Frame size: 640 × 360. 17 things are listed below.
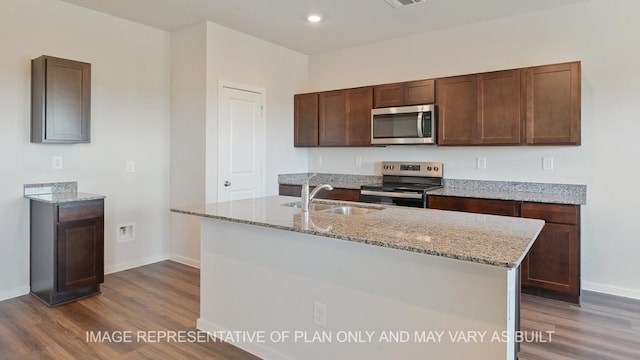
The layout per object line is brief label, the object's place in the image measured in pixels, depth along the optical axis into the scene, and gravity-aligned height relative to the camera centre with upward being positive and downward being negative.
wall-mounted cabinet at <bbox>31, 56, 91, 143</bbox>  3.32 +0.67
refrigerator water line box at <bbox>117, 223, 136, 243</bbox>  4.18 -0.58
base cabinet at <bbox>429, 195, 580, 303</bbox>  3.27 -0.62
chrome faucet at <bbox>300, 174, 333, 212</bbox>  2.51 -0.12
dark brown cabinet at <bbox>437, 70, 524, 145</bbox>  3.65 +0.67
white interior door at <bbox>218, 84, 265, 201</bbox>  4.34 +0.40
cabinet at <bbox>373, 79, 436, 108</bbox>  4.17 +0.93
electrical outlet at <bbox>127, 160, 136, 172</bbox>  4.21 +0.13
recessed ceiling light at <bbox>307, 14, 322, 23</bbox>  3.96 +1.62
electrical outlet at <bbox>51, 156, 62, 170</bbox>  3.62 +0.14
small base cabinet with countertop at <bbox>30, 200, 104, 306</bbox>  3.17 -0.60
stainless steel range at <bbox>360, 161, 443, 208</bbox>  3.99 -0.07
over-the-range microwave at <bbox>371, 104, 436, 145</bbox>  4.11 +0.58
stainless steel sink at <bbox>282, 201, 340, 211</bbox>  2.90 -0.20
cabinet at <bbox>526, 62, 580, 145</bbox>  3.37 +0.65
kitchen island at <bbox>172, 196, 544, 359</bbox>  1.64 -0.52
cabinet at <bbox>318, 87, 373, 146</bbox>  4.65 +0.75
